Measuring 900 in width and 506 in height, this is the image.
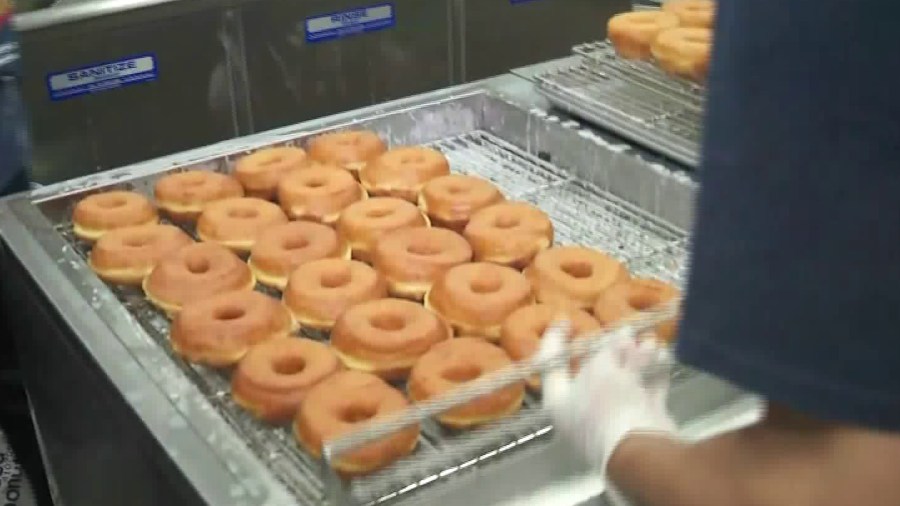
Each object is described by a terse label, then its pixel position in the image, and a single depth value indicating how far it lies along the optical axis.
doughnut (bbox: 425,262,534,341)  1.22
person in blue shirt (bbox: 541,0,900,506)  0.61
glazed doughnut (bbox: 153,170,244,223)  1.46
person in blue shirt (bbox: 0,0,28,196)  1.62
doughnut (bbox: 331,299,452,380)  1.15
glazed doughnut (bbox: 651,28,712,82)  1.54
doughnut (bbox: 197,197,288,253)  1.39
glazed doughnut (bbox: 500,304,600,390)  1.15
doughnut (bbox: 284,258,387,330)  1.23
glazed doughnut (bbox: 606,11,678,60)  1.65
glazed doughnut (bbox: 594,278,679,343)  1.20
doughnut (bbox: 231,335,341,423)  1.07
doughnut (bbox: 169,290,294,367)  1.16
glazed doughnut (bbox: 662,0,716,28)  1.70
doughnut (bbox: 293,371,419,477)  0.98
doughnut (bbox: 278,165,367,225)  1.46
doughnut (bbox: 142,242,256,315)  1.26
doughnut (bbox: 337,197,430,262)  1.39
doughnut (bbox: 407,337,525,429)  1.06
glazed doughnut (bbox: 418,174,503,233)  1.45
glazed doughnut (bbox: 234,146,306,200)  1.52
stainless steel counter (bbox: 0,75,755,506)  0.98
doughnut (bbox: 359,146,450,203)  1.52
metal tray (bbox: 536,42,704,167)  1.50
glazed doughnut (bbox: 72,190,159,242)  1.40
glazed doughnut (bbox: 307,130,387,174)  1.57
